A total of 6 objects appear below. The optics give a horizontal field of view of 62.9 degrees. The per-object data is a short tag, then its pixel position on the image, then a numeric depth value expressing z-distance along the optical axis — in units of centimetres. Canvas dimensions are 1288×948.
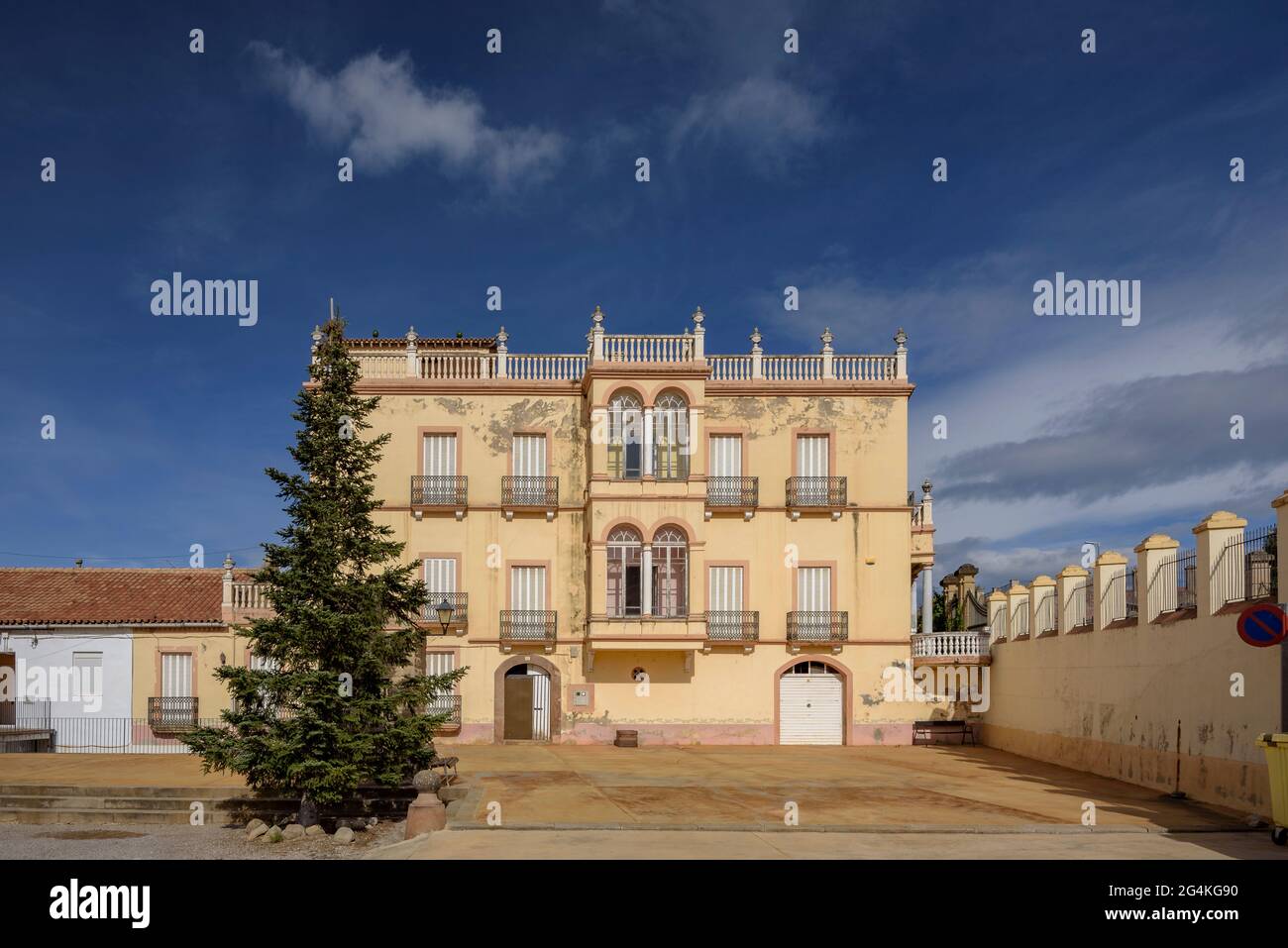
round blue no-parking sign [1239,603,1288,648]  1420
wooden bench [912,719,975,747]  3145
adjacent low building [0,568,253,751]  3002
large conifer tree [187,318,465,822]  1669
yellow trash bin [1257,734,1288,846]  1367
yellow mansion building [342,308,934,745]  3103
